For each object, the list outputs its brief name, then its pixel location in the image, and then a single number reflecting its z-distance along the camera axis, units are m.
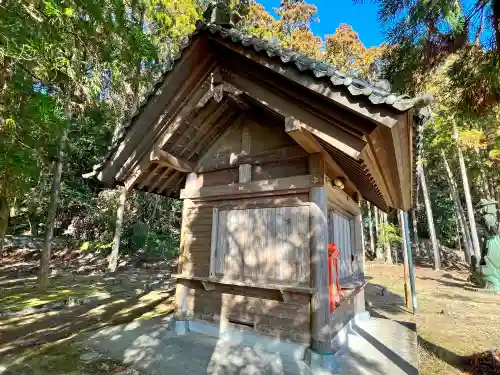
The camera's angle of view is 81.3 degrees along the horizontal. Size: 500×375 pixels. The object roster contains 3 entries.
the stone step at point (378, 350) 4.29
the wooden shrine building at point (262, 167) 3.76
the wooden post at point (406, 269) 9.78
